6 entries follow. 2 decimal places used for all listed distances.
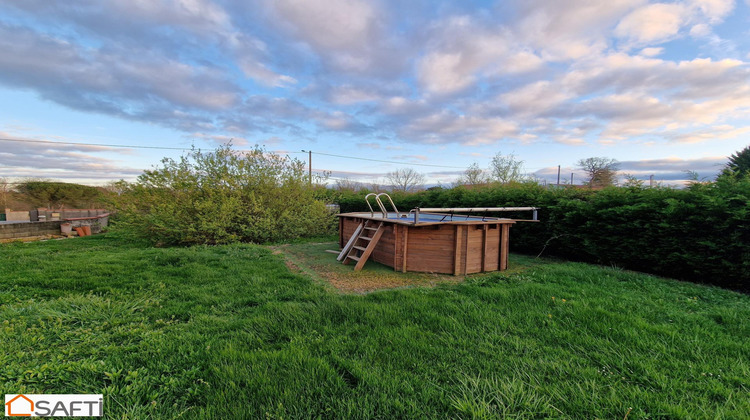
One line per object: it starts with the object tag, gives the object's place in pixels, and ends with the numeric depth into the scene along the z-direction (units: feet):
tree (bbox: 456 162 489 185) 66.80
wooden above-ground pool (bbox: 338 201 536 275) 15.29
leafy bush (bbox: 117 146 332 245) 27.14
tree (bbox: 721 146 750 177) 51.67
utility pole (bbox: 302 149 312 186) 77.92
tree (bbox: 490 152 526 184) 61.77
